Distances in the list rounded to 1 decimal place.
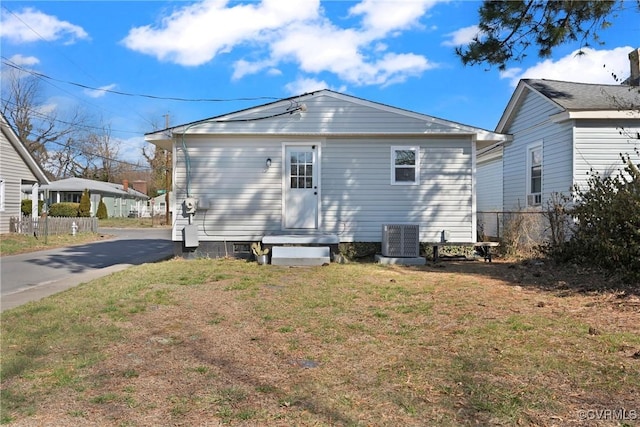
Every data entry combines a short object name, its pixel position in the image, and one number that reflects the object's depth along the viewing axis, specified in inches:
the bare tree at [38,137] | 1557.6
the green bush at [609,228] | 253.9
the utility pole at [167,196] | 1342.9
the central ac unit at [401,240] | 401.7
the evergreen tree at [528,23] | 312.5
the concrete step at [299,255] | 378.9
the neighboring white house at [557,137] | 452.8
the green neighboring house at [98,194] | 1603.1
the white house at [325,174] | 423.5
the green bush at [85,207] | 1387.8
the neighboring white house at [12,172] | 761.3
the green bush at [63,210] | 1375.5
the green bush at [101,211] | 1610.5
